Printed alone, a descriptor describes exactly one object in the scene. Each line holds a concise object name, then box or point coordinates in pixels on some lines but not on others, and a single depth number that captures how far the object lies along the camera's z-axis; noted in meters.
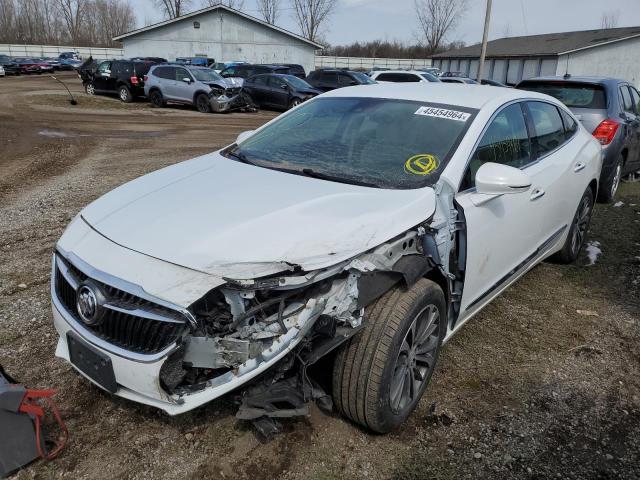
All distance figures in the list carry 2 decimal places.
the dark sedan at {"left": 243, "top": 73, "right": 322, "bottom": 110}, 18.09
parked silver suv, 17.84
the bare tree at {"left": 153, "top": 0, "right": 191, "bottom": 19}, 62.38
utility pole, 18.72
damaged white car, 2.09
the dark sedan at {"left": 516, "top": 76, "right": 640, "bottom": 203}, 6.83
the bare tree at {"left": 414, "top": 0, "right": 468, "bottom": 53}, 66.56
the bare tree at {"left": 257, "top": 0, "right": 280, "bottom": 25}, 71.81
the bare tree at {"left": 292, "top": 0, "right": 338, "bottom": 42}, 68.51
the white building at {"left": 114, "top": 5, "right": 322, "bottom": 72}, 38.59
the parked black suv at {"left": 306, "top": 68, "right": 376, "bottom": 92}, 19.30
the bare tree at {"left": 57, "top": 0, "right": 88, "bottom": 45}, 85.56
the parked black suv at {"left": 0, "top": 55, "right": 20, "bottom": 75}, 37.09
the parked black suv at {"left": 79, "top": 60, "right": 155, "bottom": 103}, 20.12
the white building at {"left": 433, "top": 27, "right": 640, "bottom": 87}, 36.75
